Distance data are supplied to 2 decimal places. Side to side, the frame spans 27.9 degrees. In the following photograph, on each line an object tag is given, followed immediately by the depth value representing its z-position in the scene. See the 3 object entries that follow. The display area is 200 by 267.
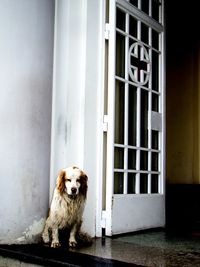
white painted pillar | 3.36
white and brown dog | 2.87
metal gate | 3.58
